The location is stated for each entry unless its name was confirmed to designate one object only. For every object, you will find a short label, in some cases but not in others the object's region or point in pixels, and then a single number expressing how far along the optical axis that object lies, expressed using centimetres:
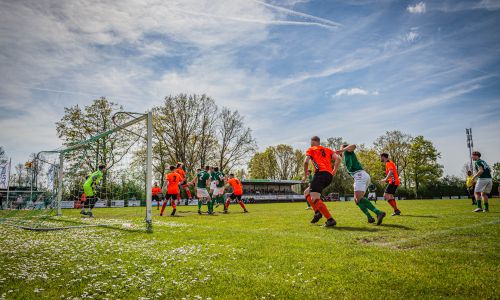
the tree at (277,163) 6981
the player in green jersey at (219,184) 1684
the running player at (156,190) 2234
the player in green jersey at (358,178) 870
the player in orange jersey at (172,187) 1488
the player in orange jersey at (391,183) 1144
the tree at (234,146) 4750
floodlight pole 5614
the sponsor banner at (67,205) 1826
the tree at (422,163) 5919
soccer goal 1102
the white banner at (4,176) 1944
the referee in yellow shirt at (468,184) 1858
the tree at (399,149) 6184
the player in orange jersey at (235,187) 1783
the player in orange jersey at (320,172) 806
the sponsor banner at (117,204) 2747
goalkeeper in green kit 1349
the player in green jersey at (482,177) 1161
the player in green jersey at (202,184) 1549
